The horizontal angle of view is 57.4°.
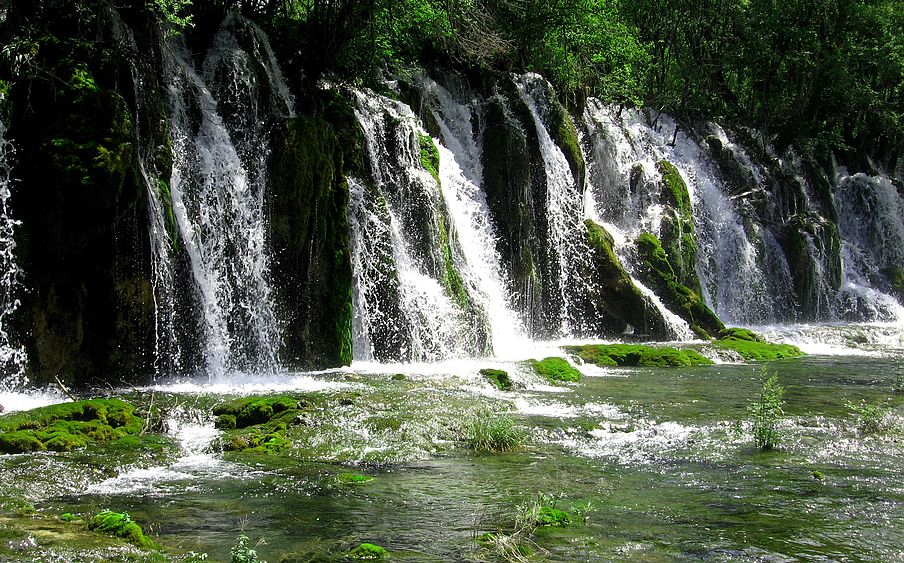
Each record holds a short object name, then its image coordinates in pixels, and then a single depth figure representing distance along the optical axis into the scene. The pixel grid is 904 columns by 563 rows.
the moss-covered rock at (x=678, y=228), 28.77
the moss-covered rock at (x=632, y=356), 20.50
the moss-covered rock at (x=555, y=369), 16.98
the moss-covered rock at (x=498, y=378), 15.32
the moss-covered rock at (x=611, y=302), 24.84
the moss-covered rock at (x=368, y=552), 6.55
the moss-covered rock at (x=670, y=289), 26.50
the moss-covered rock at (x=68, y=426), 9.79
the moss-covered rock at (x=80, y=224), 13.48
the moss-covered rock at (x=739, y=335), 25.14
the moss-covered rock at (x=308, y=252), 16.80
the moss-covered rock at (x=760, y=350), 23.11
